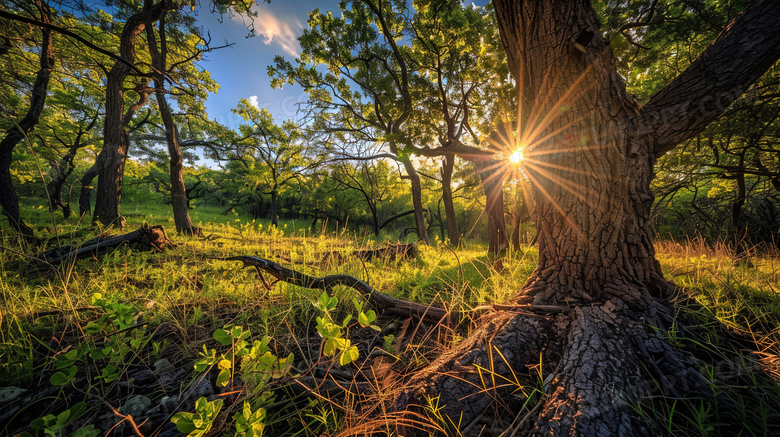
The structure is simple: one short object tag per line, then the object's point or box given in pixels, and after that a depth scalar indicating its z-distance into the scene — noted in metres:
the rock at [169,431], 1.06
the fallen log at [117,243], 3.18
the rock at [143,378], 1.36
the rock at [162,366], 1.44
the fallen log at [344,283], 2.04
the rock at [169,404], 1.19
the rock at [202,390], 1.26
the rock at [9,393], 1.20
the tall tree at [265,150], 13.26
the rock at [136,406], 1.16
